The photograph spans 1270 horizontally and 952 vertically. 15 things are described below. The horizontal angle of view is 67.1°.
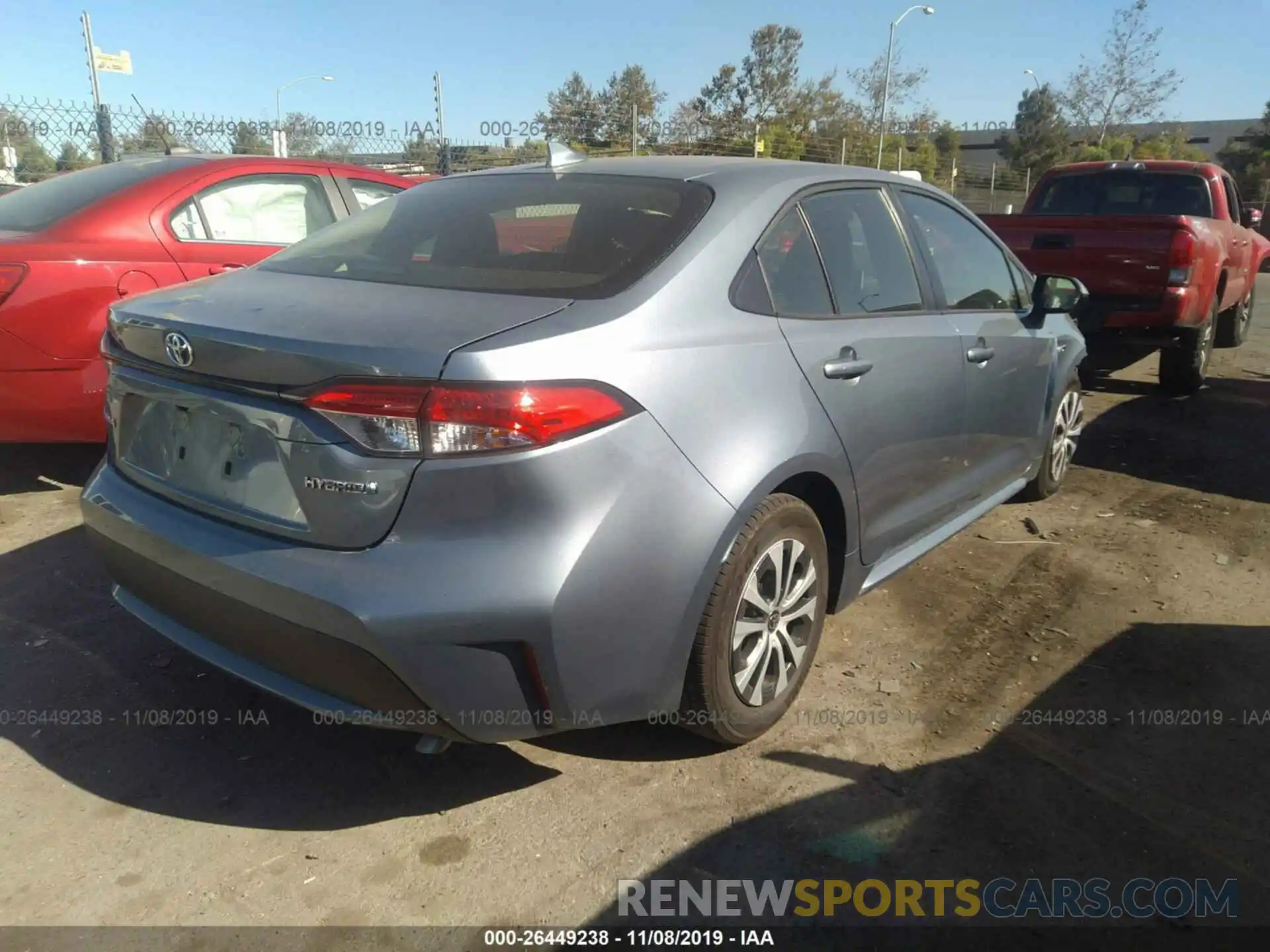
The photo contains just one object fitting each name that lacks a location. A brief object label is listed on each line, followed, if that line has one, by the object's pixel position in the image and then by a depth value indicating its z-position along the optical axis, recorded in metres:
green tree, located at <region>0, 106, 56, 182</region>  10.95
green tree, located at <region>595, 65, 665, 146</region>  44.85
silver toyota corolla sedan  2.05
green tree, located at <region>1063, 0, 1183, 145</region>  38.19
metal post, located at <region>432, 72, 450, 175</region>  13.87
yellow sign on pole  11.83
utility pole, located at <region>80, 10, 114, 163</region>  10.69
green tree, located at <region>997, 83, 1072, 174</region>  44.91
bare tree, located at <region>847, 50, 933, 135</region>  43.13
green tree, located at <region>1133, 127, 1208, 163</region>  35.59
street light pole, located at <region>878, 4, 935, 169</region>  30.38
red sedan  4.16
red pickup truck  6.63
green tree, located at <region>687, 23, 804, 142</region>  46.47
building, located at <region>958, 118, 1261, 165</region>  61.84
